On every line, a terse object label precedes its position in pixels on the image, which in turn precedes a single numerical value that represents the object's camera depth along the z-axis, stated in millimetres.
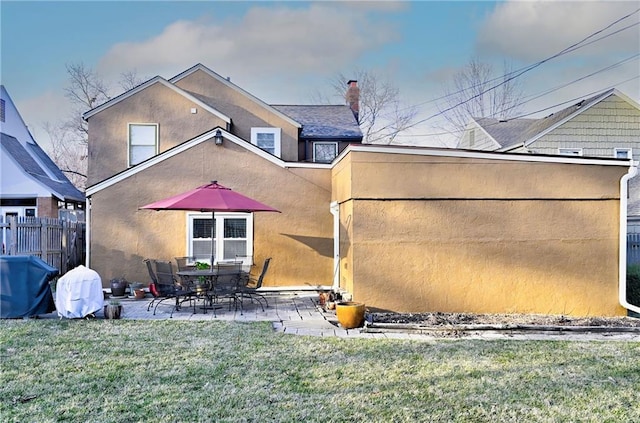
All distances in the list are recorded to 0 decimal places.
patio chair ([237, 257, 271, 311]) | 8945
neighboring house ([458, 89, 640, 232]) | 16938
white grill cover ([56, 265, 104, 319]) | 7832
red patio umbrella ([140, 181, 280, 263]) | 8617
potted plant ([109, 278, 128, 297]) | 10602
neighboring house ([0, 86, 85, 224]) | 18219
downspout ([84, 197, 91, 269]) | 10922
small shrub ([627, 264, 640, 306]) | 10188
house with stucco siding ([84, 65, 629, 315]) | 8609
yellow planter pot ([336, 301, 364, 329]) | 7449
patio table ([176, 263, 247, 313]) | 8703
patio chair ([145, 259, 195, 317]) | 8766
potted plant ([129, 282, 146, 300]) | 10391
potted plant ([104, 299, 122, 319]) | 7969
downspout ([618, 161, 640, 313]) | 8773
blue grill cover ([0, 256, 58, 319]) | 7859
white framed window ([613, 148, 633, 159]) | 17312
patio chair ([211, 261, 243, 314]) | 8742
